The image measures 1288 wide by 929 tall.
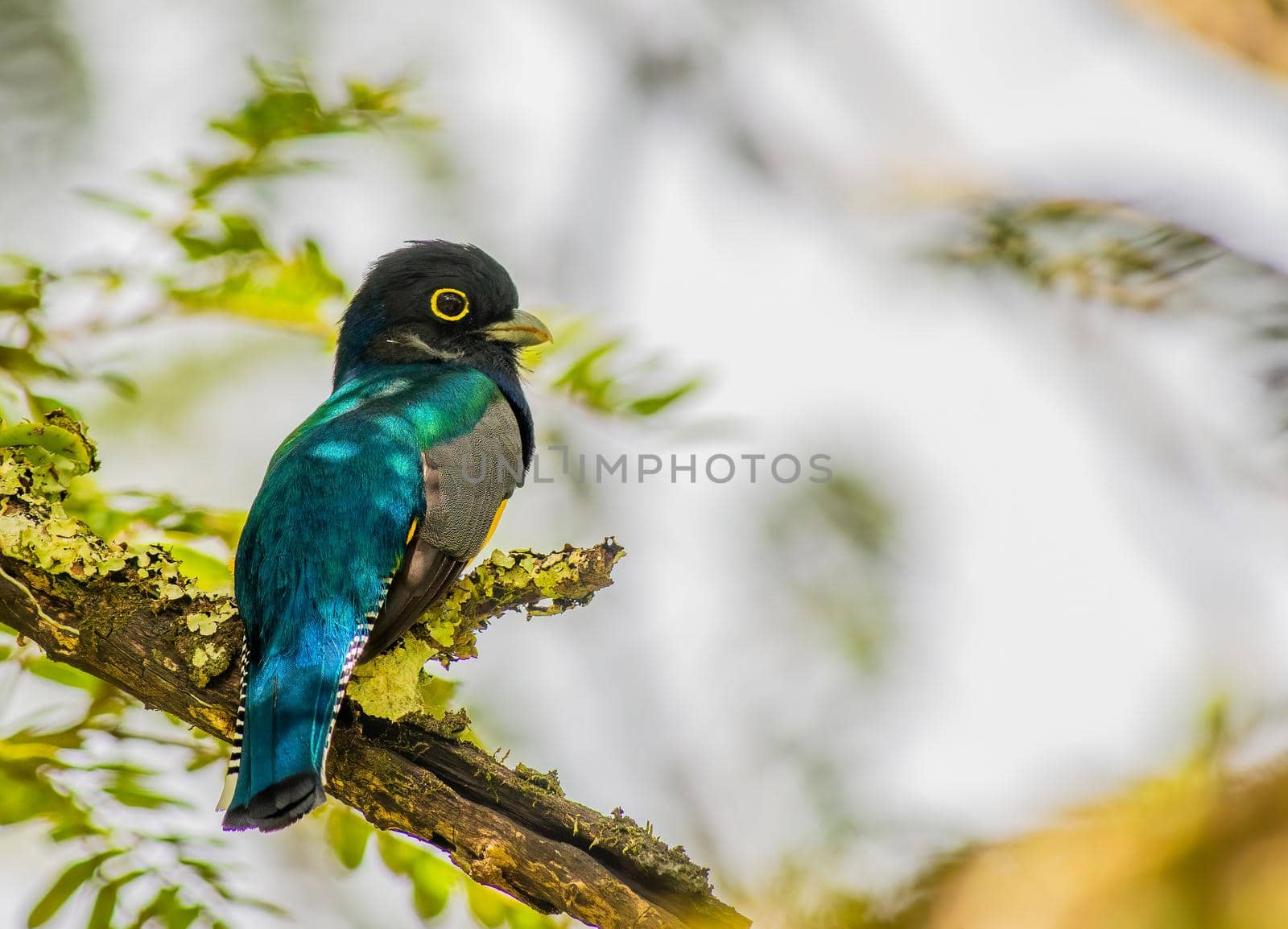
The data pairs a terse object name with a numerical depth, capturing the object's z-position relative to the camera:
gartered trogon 6.22
